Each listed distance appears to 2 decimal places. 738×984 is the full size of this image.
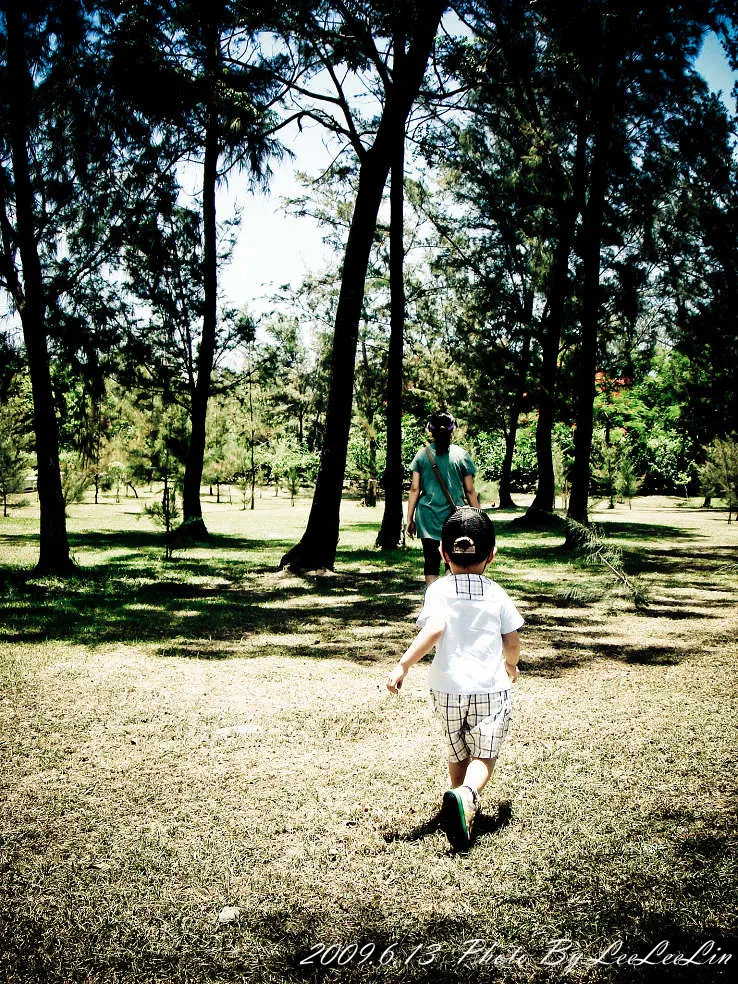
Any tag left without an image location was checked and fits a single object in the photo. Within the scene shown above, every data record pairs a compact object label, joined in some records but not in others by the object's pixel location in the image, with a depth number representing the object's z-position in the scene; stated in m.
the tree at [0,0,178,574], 10.26
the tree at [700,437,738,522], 19.00
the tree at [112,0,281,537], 9.77
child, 3.12
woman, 6.98
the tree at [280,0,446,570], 10.70
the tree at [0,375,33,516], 20.32
